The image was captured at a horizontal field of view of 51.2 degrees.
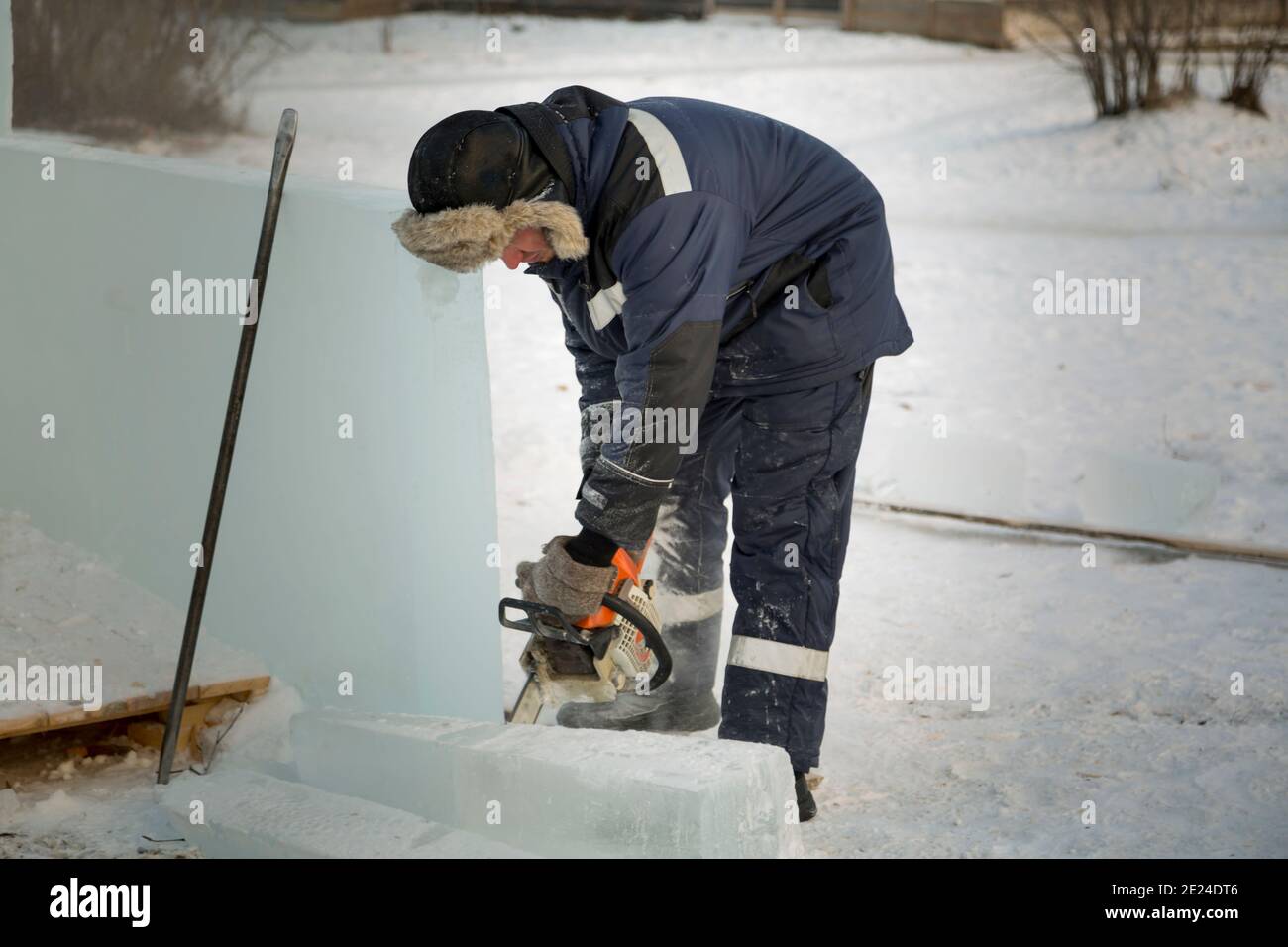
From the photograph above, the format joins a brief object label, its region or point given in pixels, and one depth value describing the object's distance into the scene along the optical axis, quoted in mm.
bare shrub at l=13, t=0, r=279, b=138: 9109
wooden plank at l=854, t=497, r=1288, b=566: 4205
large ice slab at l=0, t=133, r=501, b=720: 2801
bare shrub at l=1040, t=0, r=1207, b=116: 10203
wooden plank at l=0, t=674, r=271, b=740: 2734
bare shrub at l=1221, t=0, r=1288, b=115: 10258
